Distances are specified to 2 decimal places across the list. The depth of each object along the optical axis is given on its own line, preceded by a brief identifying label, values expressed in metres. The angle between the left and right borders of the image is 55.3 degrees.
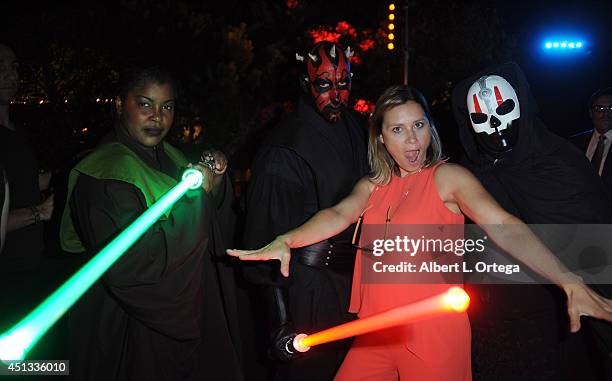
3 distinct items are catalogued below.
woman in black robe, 2.81
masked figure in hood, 3.27
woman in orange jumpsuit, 2.62
